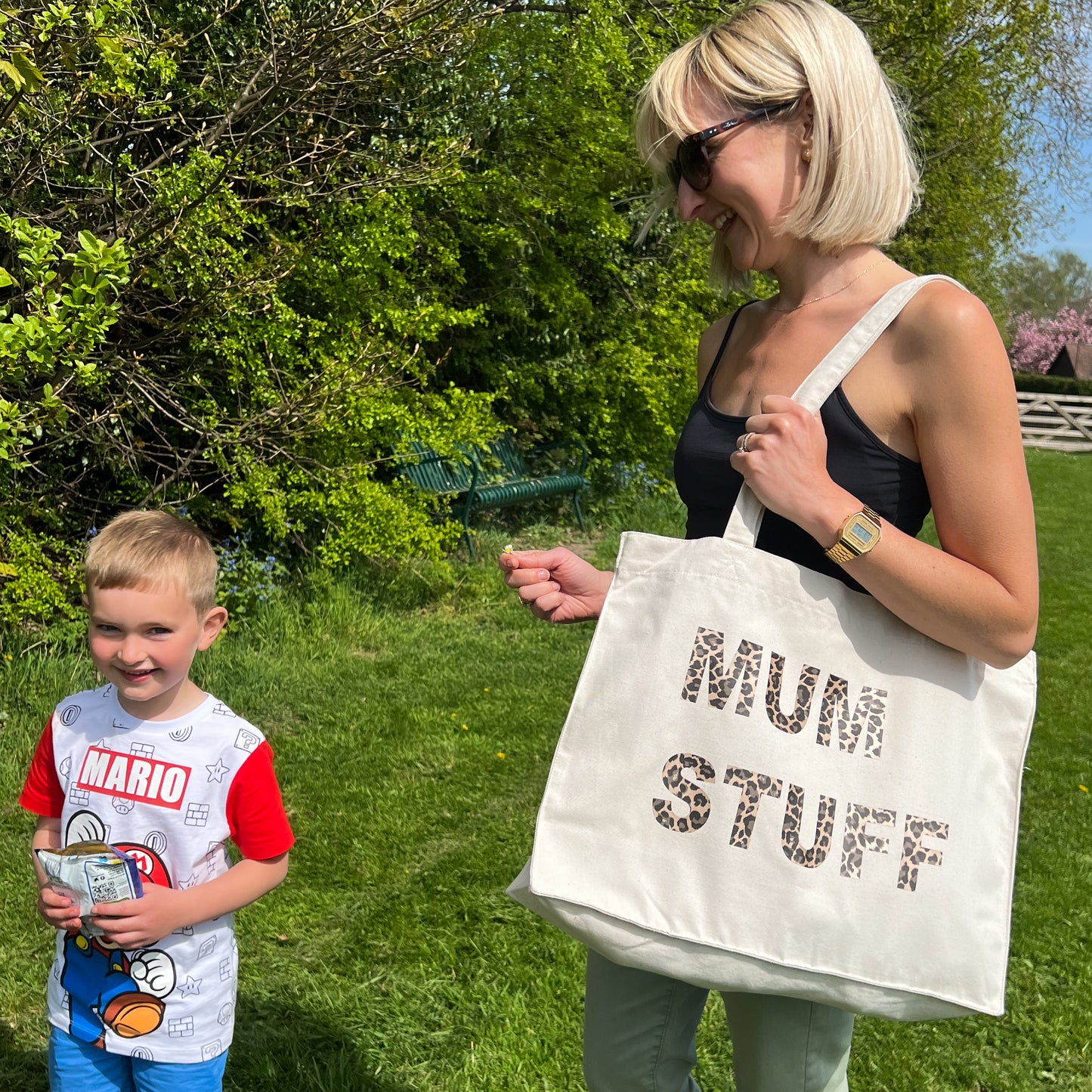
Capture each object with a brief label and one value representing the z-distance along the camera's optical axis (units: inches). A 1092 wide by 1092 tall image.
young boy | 71.9
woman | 55.8
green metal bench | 308.7
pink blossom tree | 2025.1
